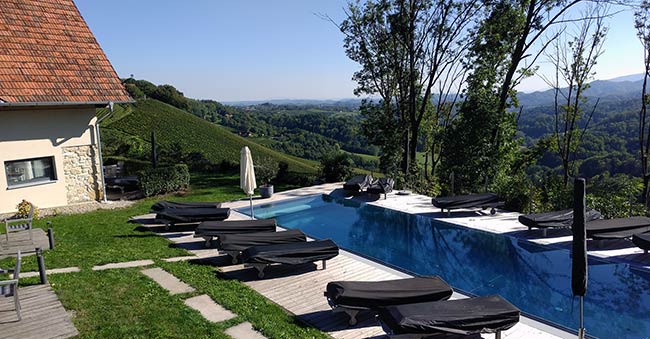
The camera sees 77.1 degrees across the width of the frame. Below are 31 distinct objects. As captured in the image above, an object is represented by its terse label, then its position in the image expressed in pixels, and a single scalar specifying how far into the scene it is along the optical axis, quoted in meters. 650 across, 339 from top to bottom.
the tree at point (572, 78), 20.41
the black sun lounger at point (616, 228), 9.51
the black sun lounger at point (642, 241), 8.80
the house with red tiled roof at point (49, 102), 12.70
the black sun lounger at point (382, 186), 15.70
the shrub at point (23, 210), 12.11
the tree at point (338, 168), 20.22
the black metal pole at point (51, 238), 9.07
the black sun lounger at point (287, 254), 8.03
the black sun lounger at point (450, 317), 5.30
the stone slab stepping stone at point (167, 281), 7.14
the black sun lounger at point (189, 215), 11.35
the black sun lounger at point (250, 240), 8.80
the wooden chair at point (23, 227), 9.06
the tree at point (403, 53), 19.89
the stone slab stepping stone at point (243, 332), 5.61
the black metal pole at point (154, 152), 17.94
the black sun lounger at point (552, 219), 10.59
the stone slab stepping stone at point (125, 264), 8.05
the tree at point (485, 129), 17.08
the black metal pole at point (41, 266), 6.76
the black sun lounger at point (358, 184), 16.38
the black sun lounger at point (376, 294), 6.14
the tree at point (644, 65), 17.75
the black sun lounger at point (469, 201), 12.92
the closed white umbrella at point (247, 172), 11.12
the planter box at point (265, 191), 16.50
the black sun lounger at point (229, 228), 10.04
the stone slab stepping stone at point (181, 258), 8.89
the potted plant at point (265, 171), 18.45
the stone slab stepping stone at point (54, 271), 7.35
